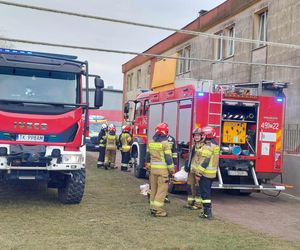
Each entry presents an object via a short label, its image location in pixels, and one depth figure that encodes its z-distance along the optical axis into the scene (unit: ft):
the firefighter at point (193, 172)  20.86
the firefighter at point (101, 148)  38.55
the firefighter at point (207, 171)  19.14
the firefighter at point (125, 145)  36.78
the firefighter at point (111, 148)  37.85
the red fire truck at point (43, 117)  18.92
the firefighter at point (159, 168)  19.16
